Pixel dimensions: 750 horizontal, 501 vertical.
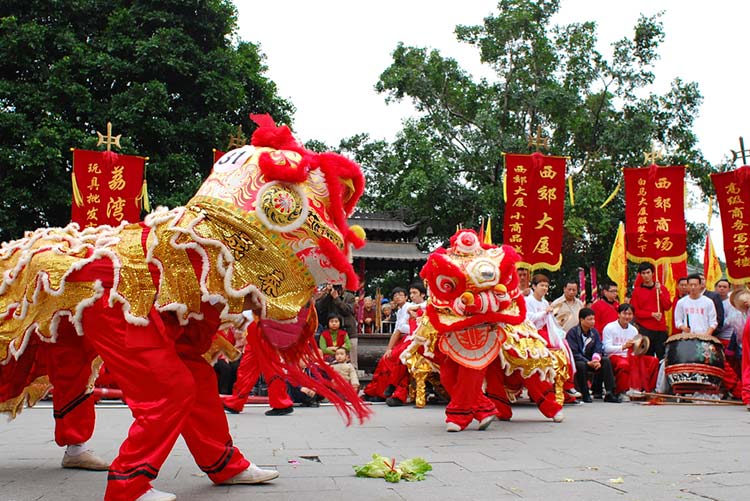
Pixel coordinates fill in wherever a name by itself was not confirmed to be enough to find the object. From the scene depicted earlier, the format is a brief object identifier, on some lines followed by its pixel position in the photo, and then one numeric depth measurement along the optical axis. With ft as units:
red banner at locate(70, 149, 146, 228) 39.68
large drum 28.50
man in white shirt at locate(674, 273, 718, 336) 29.86
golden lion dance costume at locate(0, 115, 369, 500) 9.97
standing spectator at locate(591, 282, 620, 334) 35.14
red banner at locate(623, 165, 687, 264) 36.42
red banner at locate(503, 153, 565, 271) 37.50
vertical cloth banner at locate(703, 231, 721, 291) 46.55
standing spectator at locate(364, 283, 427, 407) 29.68
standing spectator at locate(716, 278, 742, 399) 28.94
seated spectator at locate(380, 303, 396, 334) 44.27
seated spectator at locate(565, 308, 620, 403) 31.30
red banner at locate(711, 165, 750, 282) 32.45
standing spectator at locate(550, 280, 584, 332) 32.50
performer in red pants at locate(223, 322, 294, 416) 24.40
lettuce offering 12.01
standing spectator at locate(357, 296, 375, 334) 52.05
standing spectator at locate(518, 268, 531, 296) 29.86
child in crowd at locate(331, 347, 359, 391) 30.30
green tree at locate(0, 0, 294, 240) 47.34
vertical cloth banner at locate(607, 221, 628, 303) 46.19
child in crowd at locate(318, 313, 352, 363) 31.40
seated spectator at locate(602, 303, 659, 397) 32.01
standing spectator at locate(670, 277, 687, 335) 31.32
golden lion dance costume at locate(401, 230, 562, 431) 19.56
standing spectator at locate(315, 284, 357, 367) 32.58
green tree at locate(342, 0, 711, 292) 63.41
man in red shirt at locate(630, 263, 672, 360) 33.55
